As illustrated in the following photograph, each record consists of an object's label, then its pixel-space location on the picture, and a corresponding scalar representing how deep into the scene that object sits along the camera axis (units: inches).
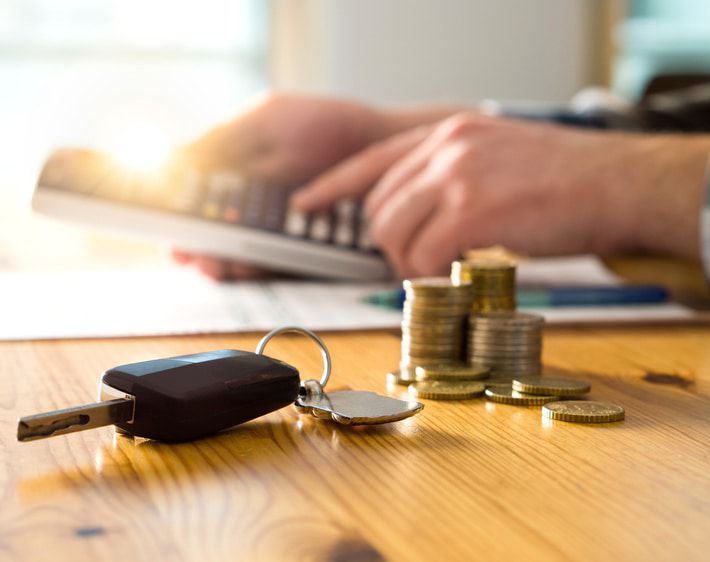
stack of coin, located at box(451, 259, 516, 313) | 24.9
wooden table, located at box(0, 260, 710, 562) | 11.6
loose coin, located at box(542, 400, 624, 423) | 17.7
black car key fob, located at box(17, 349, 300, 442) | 15.6
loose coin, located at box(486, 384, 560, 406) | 19.1
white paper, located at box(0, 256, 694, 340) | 28.9
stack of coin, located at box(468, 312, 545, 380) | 21.9
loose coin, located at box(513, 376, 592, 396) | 19.4
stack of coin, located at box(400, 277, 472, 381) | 22.5
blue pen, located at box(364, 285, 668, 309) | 34.6
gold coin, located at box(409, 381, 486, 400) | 19.6
